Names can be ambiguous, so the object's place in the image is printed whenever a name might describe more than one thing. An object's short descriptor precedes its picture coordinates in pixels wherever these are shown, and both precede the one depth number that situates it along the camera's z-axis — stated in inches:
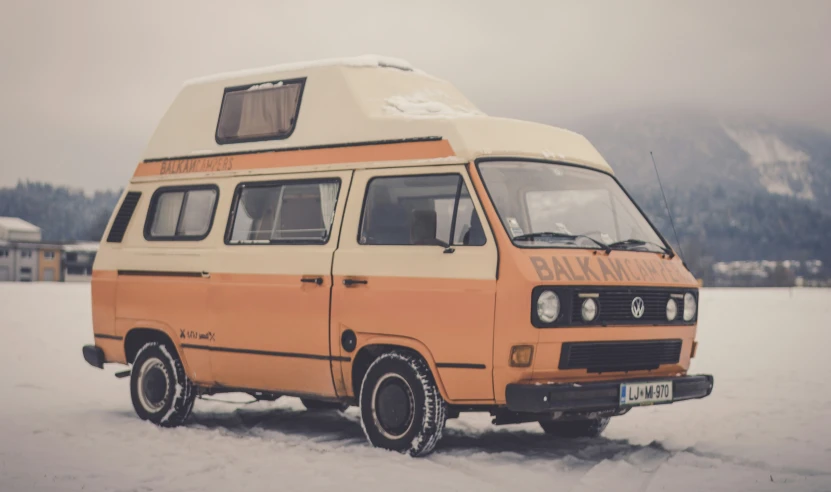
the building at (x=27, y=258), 4210.1
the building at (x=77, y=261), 4320.9
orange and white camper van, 296.4
